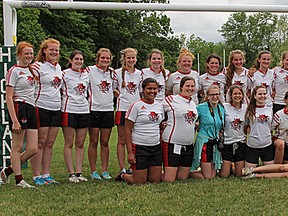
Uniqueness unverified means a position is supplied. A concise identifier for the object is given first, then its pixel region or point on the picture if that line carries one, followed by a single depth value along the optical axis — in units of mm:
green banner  7320
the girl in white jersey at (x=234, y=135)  6926
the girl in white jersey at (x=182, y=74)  7172
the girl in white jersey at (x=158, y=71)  7179
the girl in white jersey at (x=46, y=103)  6497
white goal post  7387
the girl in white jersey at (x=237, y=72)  7375
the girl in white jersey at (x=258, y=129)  6887
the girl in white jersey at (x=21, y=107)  6148
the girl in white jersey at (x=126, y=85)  7055
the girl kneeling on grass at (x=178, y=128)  6625
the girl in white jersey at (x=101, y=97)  6945
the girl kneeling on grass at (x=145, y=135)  6418
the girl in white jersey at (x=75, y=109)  6699
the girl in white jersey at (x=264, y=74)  7570
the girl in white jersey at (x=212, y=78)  7359
